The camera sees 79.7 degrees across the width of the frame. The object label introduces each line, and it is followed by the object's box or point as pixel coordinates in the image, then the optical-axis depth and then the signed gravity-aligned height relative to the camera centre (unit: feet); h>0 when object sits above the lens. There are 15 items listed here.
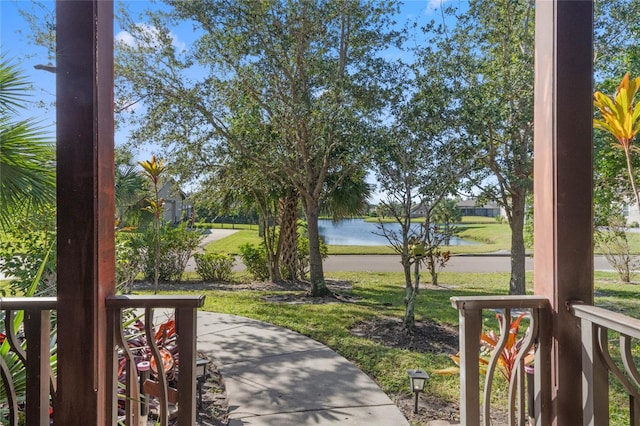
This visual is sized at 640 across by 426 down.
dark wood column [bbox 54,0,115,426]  4.59 +0.01
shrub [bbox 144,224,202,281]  24.63 -2.14
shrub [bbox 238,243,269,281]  27.45 -2.98
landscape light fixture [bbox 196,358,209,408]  8.04 -3.33
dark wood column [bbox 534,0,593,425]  4.73 +0.35
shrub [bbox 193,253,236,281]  27.02 -3.42
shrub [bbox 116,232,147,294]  13.46 -1.82
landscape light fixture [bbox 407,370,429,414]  8.14 -3.49
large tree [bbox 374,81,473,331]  14.02 +1.79
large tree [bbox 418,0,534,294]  15.05 +5.72
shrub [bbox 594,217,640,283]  22.35 -2.23
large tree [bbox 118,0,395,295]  16.78 +6.44
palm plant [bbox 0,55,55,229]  6.44 +1.10
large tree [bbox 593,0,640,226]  15.87 +6.80
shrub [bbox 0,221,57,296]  11.30 -1.20
